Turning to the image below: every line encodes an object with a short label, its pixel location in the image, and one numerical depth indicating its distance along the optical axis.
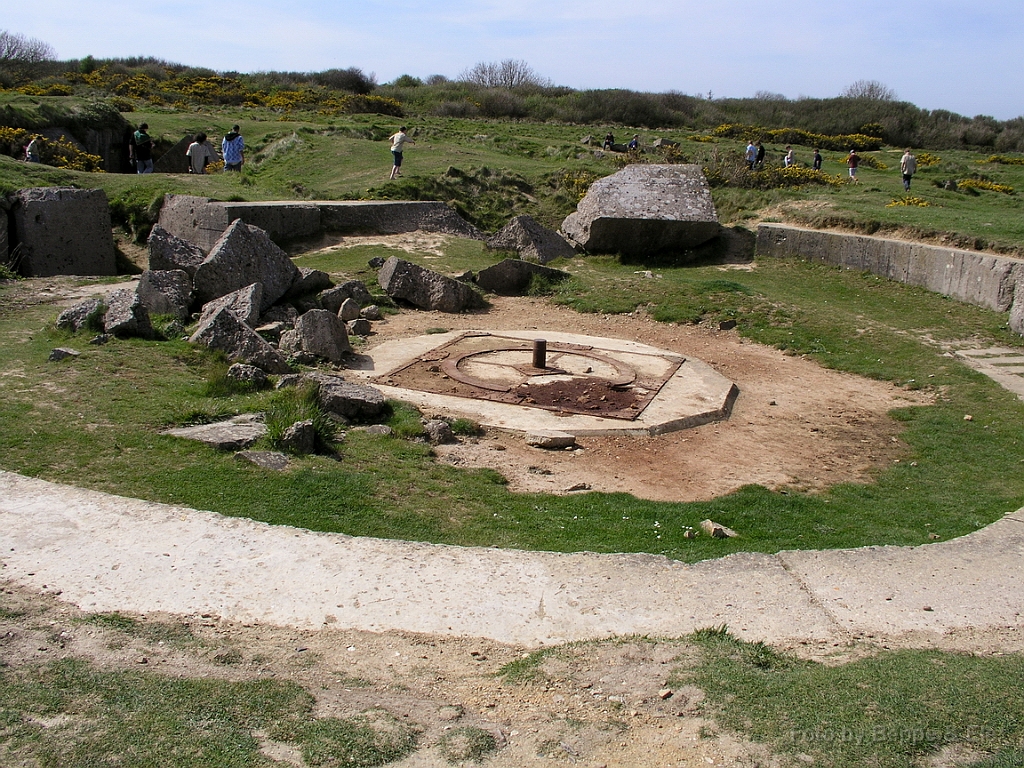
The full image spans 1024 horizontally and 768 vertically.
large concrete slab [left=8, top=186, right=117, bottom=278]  12.91
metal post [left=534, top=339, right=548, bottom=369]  10.41
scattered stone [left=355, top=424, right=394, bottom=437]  7.78
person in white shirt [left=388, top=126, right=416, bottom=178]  18.77
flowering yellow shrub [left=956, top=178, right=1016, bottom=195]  23.51
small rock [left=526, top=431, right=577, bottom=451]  8.12
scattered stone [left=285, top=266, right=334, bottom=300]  12.39
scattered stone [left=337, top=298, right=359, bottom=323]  11.98
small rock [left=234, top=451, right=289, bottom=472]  6.53
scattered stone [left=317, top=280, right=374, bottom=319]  12.24
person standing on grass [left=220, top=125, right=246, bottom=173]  19.73
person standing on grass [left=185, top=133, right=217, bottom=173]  19.45
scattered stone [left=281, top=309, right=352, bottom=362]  10.16
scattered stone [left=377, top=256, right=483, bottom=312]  13.27
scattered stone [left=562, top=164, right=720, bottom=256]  16.91
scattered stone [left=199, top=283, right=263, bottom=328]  10.40
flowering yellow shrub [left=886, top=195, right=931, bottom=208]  18.80
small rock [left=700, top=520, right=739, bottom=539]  6.18
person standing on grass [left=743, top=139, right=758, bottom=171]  25.00
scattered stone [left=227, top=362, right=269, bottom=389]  8.37
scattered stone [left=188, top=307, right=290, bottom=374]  9.15
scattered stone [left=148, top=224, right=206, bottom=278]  11.60
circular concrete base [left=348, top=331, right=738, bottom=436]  8.71
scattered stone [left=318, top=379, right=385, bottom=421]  8.06
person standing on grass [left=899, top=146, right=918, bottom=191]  22.69
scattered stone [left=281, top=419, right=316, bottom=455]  6.90
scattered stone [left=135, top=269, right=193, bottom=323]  10.40
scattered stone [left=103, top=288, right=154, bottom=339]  9.22
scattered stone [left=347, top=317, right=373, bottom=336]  11.66
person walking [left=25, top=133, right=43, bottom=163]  17.33
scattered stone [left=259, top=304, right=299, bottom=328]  11.38
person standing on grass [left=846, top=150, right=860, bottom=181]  25.10
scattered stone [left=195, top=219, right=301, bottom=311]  11.27
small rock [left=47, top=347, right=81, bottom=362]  8.34
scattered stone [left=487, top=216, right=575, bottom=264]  16.44
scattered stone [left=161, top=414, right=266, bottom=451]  6.75
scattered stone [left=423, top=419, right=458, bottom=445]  7.92
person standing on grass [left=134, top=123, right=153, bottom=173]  18.56
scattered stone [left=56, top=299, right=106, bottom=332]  9.31
